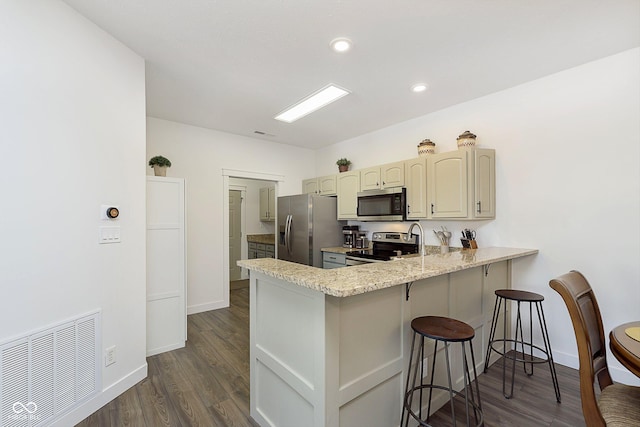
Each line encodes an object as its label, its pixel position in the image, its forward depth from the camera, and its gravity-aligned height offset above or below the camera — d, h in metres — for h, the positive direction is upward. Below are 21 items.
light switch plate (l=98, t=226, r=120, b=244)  2.03 -0.14
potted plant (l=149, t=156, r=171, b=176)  3.15 +0.57
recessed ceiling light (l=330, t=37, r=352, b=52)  2.10 +1.30
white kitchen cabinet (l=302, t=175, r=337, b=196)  4.68 +0.50
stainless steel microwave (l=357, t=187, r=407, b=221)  3.61 +0.12
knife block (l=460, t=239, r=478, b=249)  3.10 -0.34
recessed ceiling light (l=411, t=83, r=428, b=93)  2.85 +1.30
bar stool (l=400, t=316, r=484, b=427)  1.52 -0.67
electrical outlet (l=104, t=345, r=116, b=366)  2.05 -1.04
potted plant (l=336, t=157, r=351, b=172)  4.61 +0.82
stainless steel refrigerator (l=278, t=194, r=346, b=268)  4.34 -0.22
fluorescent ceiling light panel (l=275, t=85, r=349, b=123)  2.90 +1.27
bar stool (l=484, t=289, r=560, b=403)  2.13 -1.05
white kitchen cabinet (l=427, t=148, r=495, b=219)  2.89 +0.31
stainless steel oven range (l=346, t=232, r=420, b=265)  3.68 -0.51
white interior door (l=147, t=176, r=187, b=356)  2.78 -0.51
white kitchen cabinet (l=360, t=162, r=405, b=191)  3.66 +0.51
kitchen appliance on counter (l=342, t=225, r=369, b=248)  4.47 -0.36
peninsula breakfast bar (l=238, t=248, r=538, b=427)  1.40 -0.71
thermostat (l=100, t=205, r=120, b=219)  2.04 +0.03
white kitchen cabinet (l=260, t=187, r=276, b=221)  5.96 +0.23
